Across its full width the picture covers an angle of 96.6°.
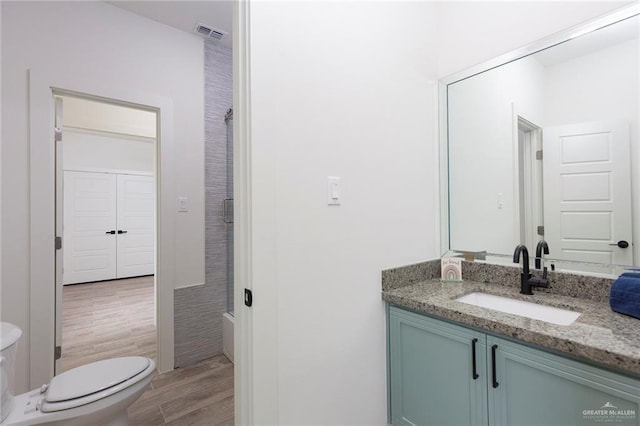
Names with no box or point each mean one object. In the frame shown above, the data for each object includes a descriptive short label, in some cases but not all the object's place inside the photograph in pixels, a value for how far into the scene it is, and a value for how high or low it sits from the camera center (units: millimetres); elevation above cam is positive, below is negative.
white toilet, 1144 -767
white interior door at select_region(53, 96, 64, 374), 1876 -197
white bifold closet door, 4840 -159
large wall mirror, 1123 +296
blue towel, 963 -285
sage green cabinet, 817 -578
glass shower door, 2504 +45
